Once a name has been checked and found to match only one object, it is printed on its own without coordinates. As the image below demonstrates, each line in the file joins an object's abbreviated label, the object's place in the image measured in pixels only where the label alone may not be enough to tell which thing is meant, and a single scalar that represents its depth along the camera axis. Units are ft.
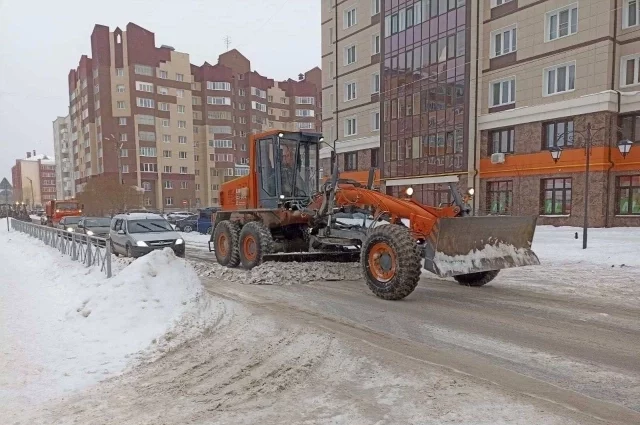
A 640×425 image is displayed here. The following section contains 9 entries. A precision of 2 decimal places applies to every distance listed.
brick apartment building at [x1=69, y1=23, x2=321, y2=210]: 217.56
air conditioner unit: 83.97
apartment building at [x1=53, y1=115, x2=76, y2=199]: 306.06
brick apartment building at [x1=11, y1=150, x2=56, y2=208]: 468.75
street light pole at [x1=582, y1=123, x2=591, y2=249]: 47.96
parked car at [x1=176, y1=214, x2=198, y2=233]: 98.48
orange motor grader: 24.94
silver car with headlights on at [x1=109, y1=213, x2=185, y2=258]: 44.78
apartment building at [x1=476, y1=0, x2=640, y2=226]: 69.97
